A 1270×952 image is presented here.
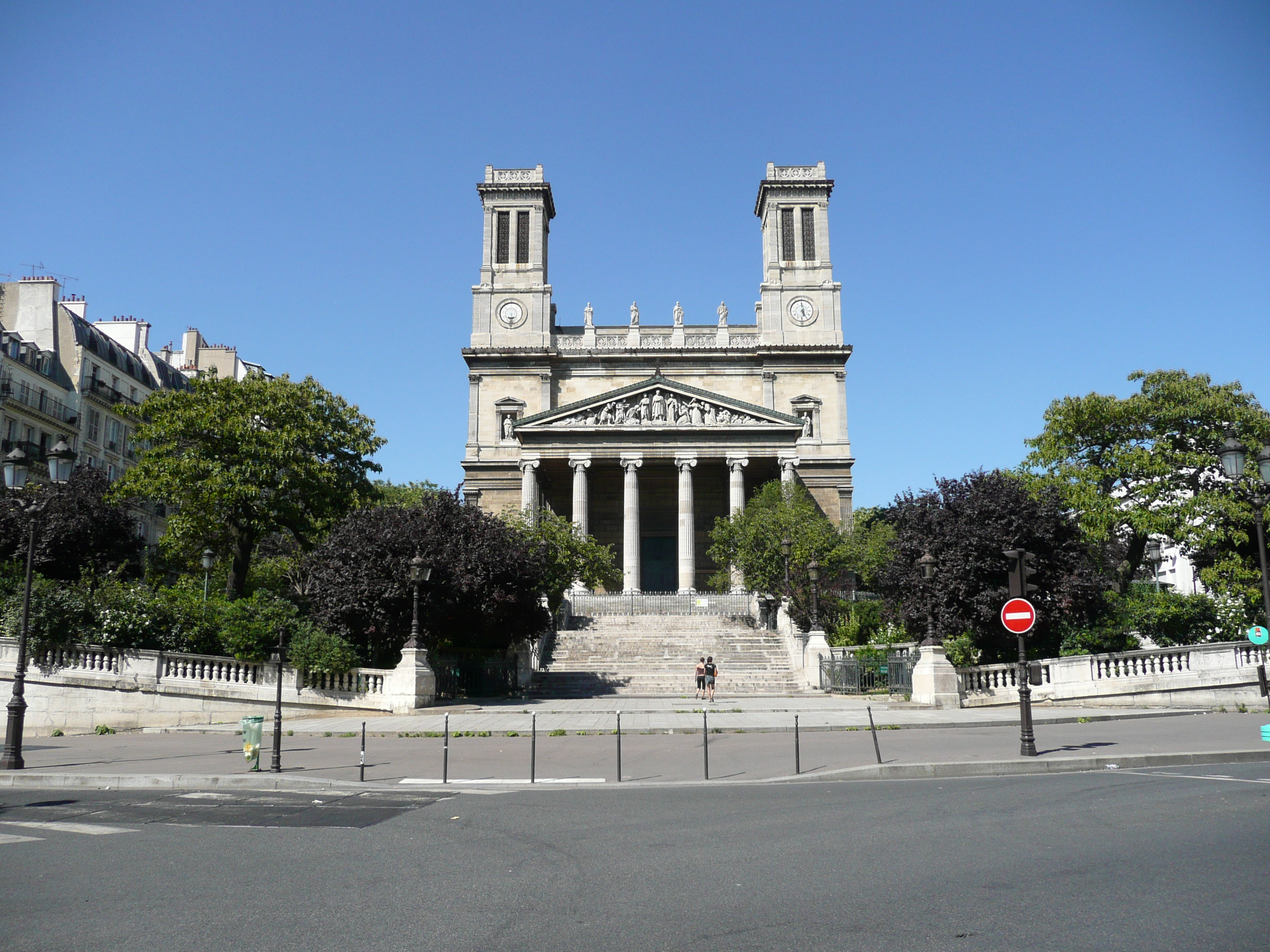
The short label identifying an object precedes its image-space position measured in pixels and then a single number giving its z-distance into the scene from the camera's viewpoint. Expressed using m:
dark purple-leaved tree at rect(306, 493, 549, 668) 29.67
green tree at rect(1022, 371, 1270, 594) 35.81
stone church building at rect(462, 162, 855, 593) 57.56
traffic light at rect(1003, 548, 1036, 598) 16.61
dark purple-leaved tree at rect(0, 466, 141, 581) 34.34
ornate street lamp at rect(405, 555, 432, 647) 26.22
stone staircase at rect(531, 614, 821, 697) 34.81
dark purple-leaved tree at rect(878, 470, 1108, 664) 30.58
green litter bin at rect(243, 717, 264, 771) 15.20
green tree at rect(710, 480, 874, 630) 42.66
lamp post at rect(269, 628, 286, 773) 15.44
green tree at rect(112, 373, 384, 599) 38.38
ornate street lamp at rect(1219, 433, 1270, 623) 18.58
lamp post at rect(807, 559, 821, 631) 35.06
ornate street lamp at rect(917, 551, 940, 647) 26.88
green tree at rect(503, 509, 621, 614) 40.16
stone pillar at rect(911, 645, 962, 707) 26.47
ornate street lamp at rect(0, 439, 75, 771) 16.00
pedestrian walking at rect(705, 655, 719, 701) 30.53
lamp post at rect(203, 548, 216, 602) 39.56
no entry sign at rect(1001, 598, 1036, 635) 16.27
